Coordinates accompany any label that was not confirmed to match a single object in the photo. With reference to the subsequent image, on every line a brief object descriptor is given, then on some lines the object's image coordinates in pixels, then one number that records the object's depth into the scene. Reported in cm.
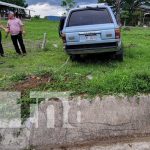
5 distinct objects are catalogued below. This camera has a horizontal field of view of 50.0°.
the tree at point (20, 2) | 3416
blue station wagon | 459
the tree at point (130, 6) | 2841
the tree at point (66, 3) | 2599
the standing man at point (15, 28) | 574
